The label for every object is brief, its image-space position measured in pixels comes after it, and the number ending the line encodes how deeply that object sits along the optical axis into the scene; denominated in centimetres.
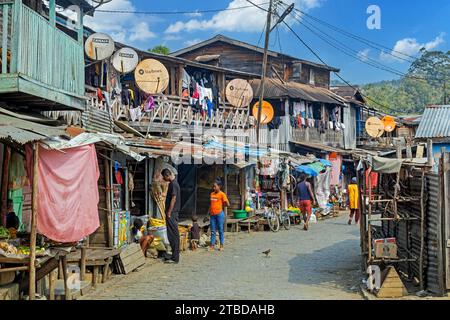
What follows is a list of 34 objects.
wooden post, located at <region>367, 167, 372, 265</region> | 833
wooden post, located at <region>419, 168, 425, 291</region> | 797
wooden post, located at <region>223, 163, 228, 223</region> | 1820
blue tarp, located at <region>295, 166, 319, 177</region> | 2188
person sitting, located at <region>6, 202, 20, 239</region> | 869
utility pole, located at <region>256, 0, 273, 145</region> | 2142
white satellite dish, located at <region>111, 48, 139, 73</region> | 1628
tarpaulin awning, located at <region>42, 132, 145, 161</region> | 709
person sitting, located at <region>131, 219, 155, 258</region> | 1162
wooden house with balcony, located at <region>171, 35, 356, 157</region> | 3005
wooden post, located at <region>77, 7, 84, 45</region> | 1136
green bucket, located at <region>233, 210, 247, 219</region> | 1842
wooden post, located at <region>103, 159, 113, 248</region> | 1032
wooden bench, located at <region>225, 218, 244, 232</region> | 1792
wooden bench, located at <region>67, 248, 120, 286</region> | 867
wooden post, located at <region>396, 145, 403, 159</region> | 999
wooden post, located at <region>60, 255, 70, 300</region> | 754
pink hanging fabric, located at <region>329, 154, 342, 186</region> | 2961
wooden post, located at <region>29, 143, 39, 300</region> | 665
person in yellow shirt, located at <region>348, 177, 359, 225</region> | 1867
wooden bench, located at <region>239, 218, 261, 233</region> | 1809
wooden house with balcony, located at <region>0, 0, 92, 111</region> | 827
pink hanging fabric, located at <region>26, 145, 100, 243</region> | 722
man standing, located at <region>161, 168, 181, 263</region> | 1119
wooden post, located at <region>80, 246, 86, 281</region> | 858
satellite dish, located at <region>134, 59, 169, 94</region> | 1772
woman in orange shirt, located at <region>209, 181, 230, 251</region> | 1309
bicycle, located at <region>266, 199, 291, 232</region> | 1818
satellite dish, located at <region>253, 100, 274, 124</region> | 2470
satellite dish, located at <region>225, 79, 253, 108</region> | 2347
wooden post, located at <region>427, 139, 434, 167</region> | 826
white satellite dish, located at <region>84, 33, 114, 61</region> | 1474
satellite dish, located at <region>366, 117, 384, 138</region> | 3158
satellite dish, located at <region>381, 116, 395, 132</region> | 3197
